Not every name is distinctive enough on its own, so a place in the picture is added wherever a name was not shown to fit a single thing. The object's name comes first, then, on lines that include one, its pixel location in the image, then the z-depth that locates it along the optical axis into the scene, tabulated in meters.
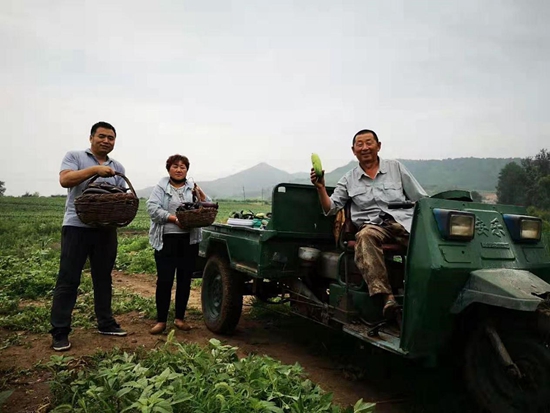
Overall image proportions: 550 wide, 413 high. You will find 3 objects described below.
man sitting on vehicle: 3.58
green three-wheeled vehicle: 2.62
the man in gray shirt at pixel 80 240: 4.41
